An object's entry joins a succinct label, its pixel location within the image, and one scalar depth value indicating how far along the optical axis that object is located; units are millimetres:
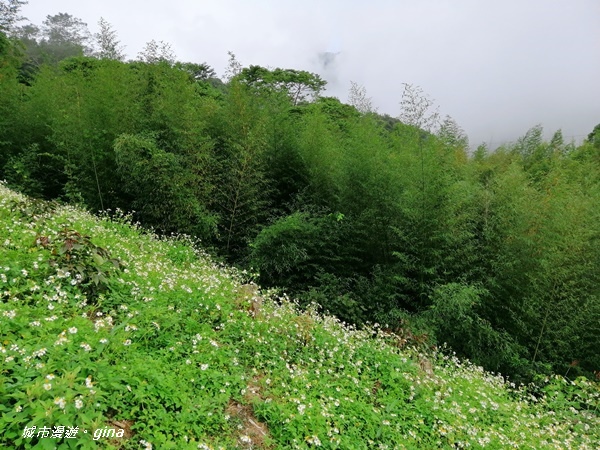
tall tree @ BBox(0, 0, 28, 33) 9789
